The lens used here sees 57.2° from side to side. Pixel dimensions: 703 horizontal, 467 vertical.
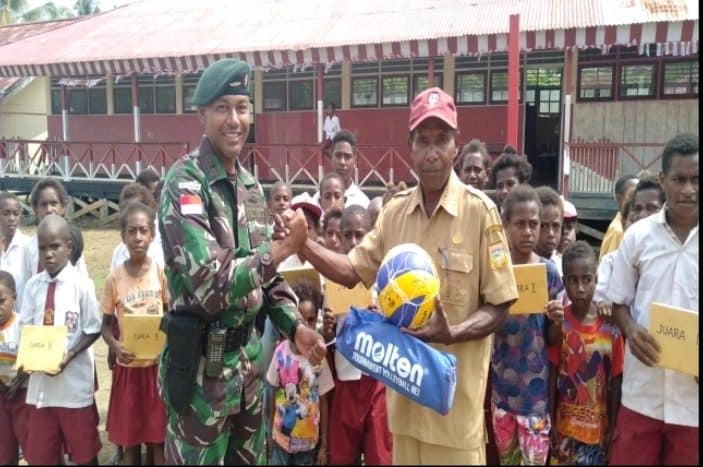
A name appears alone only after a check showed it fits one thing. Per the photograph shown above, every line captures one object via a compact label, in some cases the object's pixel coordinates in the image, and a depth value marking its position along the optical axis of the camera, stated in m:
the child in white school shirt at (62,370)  3.71
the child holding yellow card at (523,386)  3.26
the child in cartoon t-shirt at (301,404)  3.70
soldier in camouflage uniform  2.24
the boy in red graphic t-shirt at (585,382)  3.35
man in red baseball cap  2.38
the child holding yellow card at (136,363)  3.87
